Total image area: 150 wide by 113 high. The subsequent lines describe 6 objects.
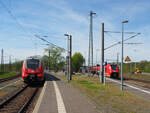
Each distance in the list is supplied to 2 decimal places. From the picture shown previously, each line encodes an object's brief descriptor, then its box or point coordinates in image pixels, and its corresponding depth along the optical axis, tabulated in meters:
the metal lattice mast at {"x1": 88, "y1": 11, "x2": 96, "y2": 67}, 32.72
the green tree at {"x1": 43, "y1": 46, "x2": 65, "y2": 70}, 89.46
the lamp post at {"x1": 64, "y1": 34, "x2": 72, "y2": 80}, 26.41
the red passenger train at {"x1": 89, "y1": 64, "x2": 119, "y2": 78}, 35.94
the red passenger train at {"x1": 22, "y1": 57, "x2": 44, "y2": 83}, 21.83
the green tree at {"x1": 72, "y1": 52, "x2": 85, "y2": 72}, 100.69
